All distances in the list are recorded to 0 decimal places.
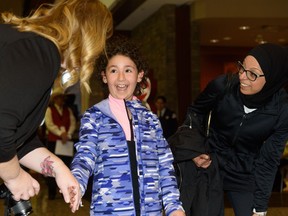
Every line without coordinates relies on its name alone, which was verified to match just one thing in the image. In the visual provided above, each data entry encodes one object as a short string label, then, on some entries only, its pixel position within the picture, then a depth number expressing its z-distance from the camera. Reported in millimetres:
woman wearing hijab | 2939
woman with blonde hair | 1406
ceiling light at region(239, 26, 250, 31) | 14226
